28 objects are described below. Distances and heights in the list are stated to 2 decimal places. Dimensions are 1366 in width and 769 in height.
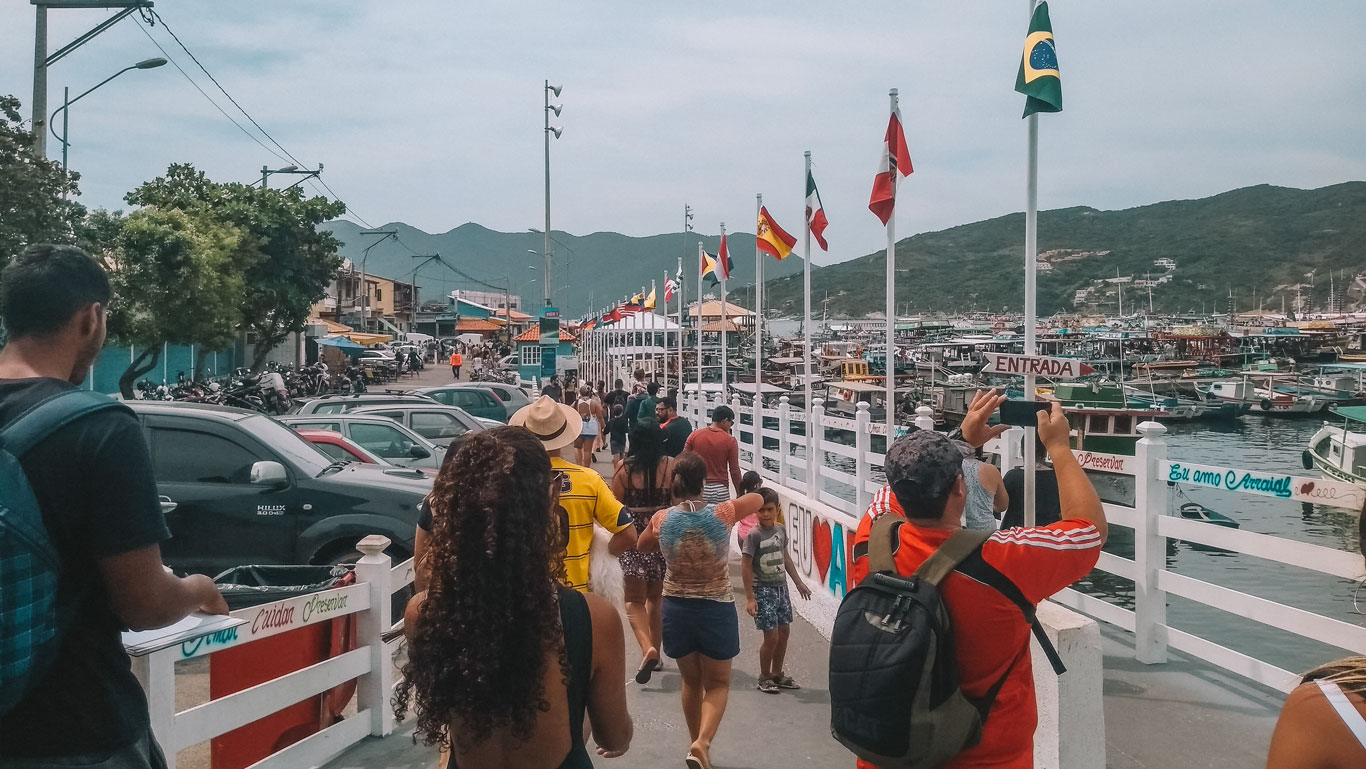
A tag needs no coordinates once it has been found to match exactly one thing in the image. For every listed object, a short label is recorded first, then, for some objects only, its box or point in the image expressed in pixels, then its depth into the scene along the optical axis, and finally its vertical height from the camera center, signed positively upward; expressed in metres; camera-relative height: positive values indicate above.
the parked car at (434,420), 16.05 -1.00
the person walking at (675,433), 11.52 -0.86
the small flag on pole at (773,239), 18.41 +2.06
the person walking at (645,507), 7.18 -1.04
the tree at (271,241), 27.66 +3.27
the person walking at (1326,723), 1.84 -0.65
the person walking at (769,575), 6.66 -1.39
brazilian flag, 6.52 +1.77
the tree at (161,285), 21.55 +1.49
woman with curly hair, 2.47 -0.67
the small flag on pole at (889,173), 11.20 +1.93
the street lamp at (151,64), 19.30 +5.36
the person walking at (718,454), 9.53 -0.90
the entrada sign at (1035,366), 4.81 -0.05
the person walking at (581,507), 5.00 -0.72
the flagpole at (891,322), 10.33 +0.34
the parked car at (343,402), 16.61 -0.77
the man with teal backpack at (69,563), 2.29 -0.47
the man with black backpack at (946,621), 2.80 -0.73
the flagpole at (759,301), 19.02 +1.06
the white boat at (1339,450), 20.17 -2.04
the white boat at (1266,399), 54.81 -2.36
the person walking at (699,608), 5.54 -1.34
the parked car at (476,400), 21.47 -0.92
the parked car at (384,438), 13.20 -1.08
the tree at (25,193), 15.62 +2.44
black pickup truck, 7.86 -1.10
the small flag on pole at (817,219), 16.50 +2.13
